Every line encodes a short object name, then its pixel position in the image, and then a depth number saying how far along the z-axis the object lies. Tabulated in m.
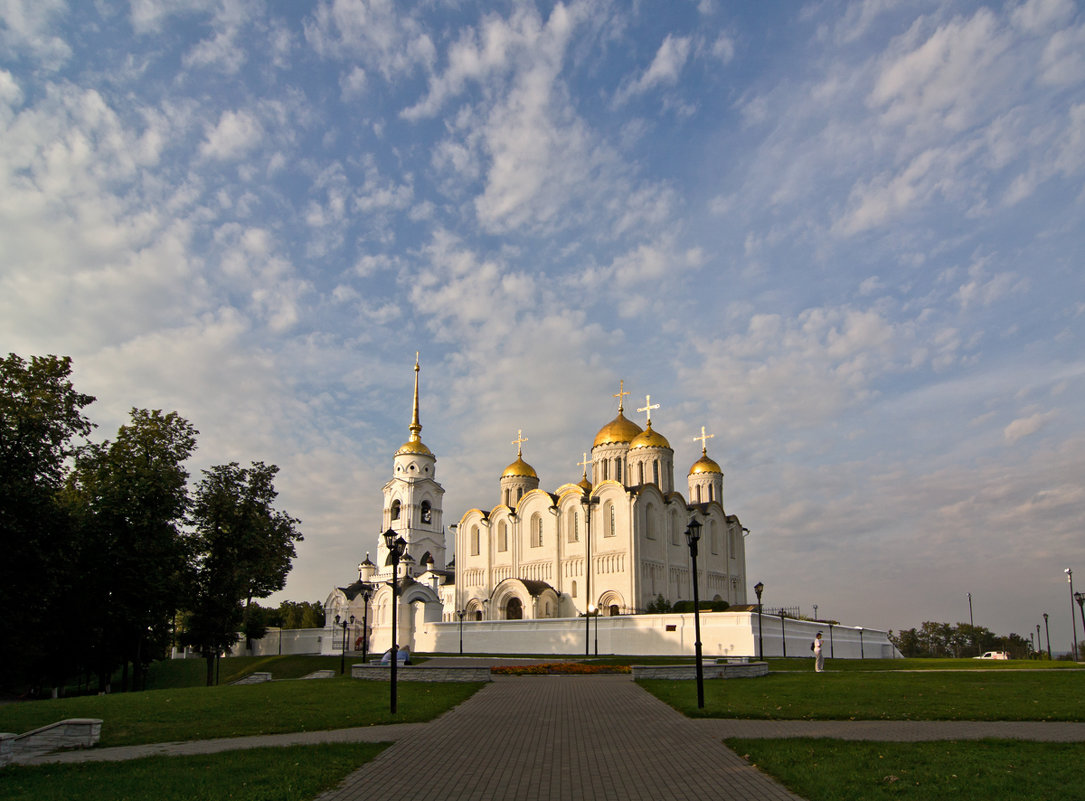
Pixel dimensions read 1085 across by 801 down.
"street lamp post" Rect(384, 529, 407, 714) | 16.72
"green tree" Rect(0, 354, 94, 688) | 20.89
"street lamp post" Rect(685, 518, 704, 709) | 14.63
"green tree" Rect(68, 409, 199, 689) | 27.34
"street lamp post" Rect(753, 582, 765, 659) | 29.08
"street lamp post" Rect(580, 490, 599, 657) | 48.41
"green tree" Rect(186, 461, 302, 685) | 31.31
